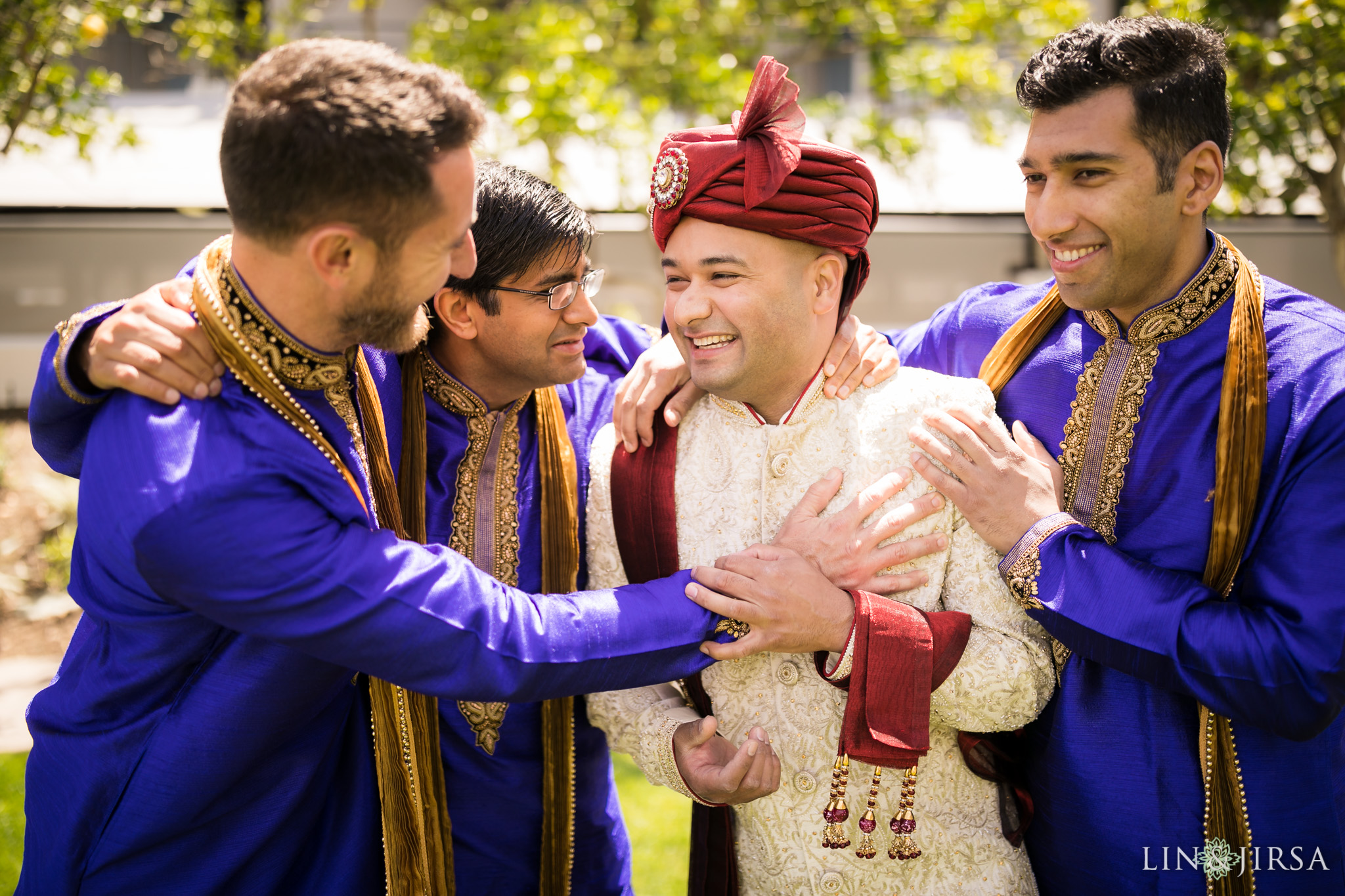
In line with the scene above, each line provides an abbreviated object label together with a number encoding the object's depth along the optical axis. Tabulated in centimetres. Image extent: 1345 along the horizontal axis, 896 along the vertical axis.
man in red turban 201
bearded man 171
